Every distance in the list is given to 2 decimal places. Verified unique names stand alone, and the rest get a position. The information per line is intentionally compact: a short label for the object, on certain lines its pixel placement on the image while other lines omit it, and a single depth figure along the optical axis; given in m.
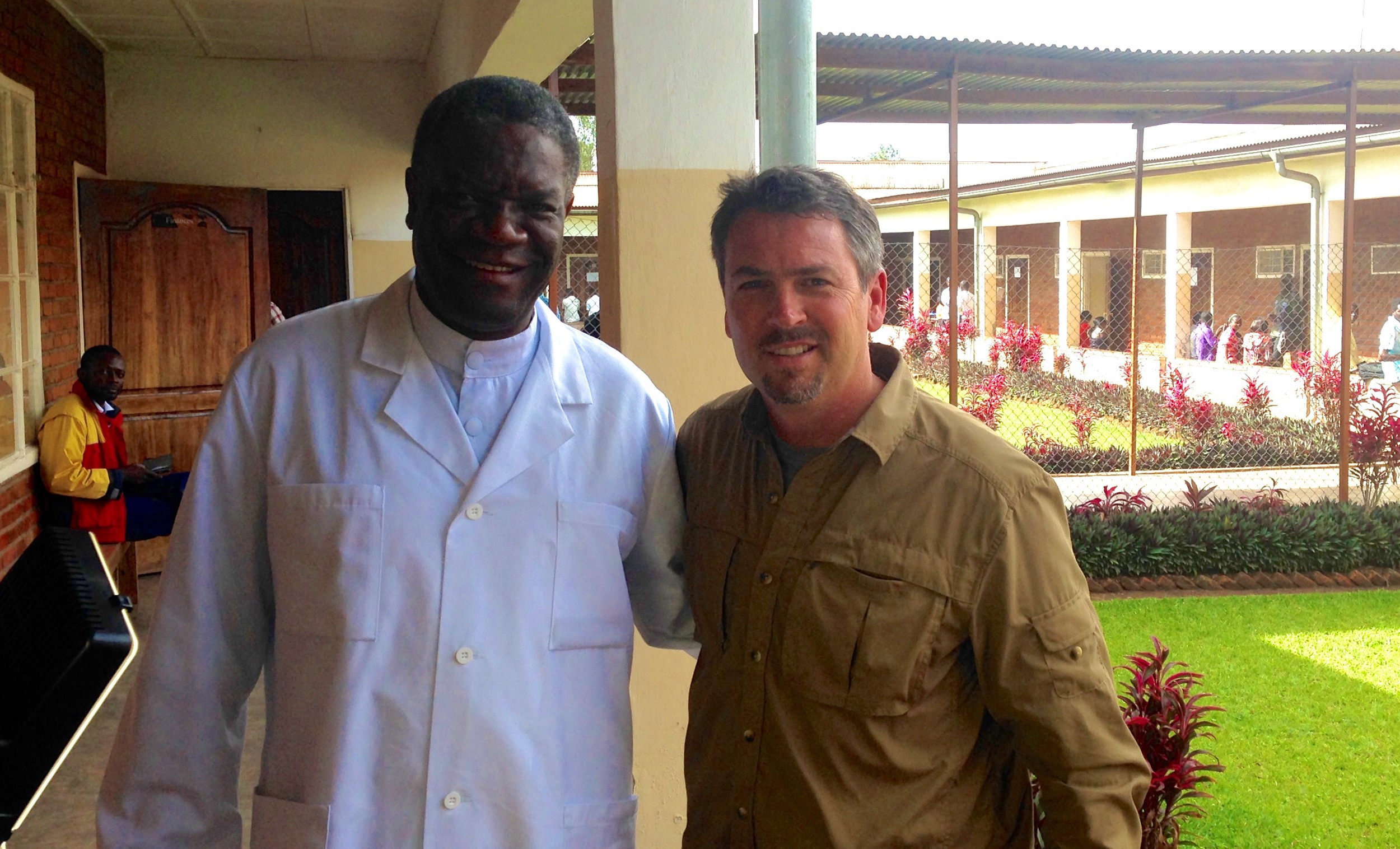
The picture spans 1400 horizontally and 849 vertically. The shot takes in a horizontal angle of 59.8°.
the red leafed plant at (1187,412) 11.87
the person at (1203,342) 18.17
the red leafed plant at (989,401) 10.89
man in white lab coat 1.62
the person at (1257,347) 16.80
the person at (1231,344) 17.59
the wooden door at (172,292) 7.53
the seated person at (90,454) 6.11
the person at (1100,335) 21.28
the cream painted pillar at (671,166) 3.13
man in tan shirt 1.67
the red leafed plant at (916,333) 13.83
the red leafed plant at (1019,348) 13.80
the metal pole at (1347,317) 9.00
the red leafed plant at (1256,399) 12.84
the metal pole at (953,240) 7.82
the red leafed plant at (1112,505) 8.75
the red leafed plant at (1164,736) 3.50
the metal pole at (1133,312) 10.01
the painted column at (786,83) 2.49
